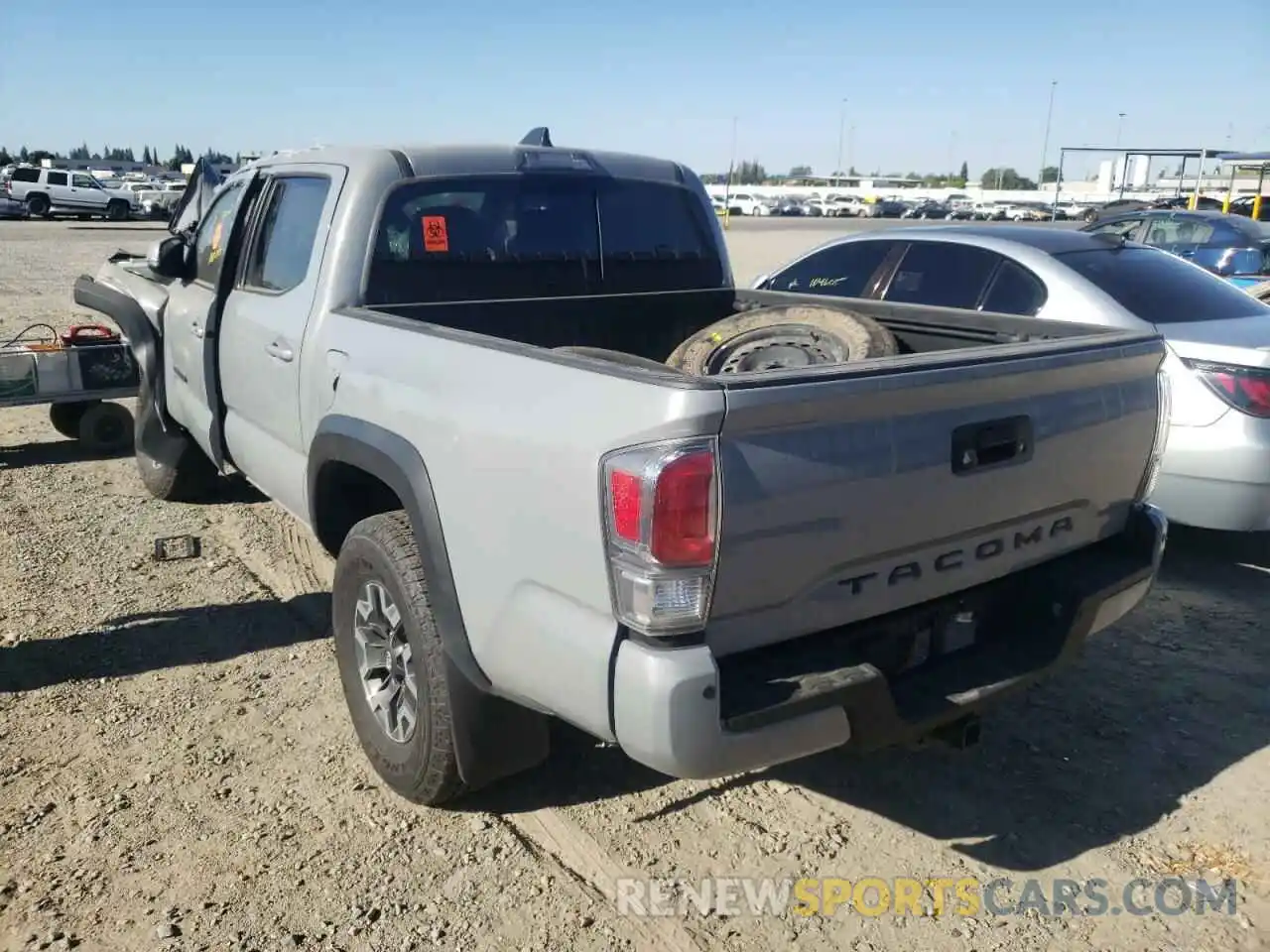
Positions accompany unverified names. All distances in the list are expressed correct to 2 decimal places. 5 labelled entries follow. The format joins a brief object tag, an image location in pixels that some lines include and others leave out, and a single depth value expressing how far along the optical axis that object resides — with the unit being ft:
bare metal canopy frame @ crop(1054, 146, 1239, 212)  100.27
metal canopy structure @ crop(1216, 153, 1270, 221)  89.12
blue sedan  44.19
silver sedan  16.15
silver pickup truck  7.68
